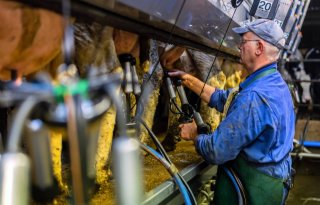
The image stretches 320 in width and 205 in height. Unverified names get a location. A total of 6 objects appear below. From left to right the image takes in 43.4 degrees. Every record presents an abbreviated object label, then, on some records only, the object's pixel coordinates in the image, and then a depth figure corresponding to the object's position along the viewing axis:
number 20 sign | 3.31
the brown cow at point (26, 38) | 1.15
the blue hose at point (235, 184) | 2.02
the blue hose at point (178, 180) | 1.78
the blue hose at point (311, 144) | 5.68
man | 1.87
